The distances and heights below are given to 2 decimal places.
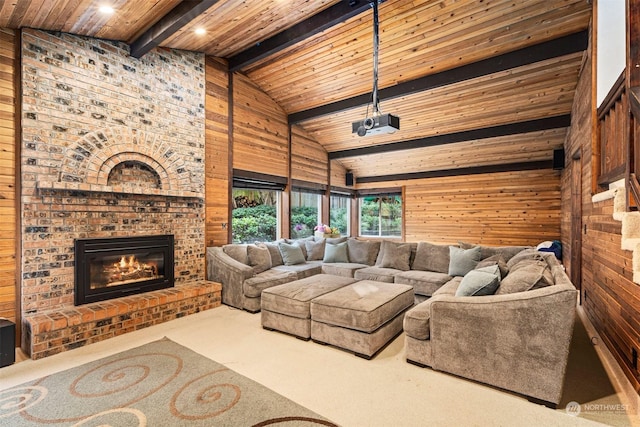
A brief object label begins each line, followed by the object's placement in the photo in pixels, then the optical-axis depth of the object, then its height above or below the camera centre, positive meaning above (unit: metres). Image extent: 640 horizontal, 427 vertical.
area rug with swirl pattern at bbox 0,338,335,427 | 1.97 -1.29
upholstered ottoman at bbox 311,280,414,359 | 2.83 -0.99
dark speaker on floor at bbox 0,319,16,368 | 2.71 -1.14
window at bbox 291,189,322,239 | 7.05 +0.04
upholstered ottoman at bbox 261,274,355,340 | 3.24 -0.98
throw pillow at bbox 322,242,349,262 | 5.66 -0.71
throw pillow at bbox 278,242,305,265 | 5.38 -0.69
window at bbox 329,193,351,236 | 8.46 +0.05
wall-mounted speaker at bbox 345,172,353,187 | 8.69 +0.97
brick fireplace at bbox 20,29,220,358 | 3.14 +0.47
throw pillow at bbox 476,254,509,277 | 3.14 -0.58
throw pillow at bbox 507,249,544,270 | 3.35 -0.46
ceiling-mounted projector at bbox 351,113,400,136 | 3.61 +1.05
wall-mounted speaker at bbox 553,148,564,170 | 5.91 +1.05
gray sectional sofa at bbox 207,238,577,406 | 2.06 -0.83
